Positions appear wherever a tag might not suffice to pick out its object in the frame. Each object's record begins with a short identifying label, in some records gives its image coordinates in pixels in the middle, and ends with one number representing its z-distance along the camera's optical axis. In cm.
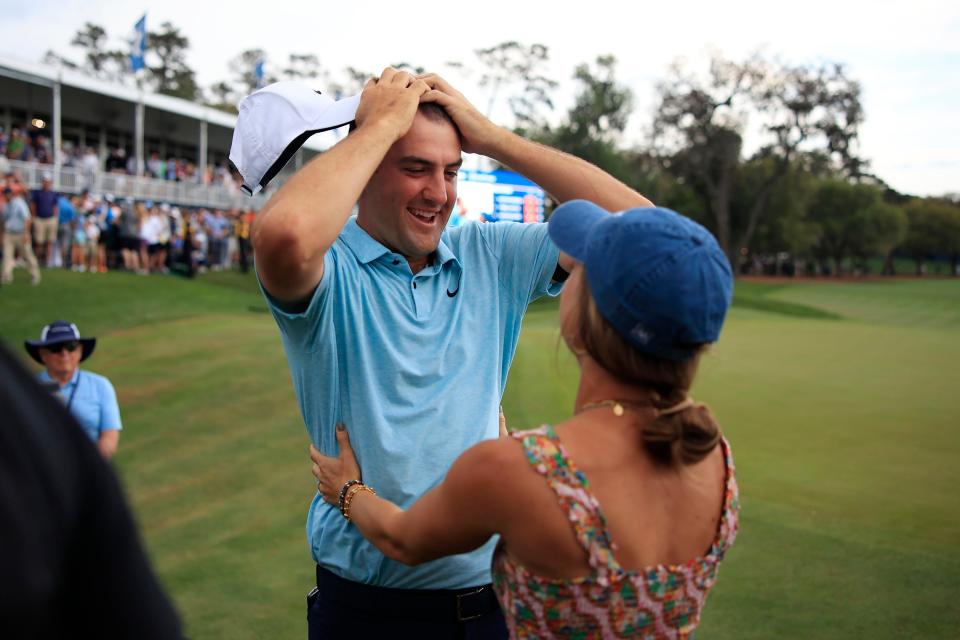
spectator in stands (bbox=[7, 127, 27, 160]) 2641
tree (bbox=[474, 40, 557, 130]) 5366
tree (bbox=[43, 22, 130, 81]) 6419
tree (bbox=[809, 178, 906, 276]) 5581
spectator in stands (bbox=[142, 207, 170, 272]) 2309
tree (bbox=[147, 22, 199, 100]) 6419
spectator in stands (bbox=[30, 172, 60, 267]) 1984
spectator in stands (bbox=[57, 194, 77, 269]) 2077
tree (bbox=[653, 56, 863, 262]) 4794
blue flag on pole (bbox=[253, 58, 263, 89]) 3249
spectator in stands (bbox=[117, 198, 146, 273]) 2201
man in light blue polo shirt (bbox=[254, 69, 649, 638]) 214
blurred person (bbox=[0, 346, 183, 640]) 80
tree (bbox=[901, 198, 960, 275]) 6056
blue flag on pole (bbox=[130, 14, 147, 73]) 2931
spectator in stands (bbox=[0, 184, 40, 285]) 1753
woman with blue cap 164
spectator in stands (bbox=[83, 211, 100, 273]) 2138
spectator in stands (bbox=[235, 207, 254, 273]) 2697
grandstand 2782
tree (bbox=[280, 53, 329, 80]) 6119
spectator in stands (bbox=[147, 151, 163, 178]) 3184
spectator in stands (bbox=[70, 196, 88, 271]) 2122
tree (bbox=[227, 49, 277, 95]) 6850
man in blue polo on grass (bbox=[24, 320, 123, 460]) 588
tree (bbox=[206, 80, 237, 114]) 6969
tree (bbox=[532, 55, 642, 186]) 5003
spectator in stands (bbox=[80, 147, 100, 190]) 2728
